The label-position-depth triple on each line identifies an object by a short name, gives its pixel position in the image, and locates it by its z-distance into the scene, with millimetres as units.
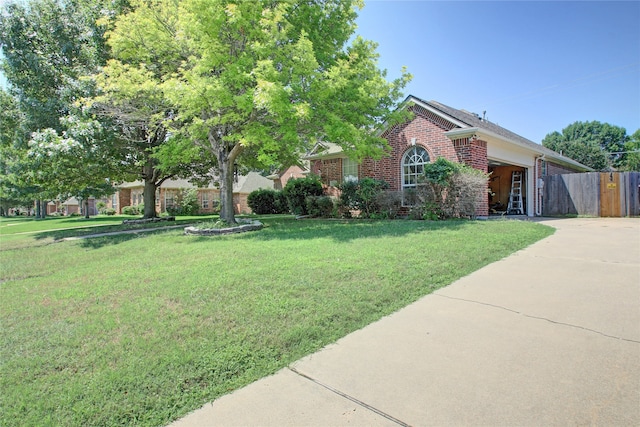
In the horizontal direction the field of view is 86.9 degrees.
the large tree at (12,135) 12648
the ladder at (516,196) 17422
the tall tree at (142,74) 10398
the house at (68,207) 51619
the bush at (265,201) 25875
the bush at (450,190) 11133
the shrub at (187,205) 31128
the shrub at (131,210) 34019
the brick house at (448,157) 12883
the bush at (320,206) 15508
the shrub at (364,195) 13664
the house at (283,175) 31422
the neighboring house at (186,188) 32875
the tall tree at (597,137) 47819
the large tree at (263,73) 9078
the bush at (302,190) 17188
